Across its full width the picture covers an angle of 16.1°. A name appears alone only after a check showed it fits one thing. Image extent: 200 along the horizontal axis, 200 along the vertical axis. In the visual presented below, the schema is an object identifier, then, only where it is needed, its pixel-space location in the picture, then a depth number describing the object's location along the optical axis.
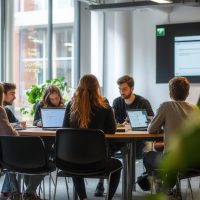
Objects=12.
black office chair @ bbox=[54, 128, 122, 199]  4.86
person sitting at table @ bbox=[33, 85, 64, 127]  7.03
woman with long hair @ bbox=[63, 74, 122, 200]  5.28
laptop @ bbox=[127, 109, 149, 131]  5.96
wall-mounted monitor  10.82
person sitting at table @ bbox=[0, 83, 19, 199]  6.56
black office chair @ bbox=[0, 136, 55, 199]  5.02
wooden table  5.30
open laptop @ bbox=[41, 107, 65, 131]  6.06
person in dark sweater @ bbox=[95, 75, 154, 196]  7.56
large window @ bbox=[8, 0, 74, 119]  10.76
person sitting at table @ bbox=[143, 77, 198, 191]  5.12
